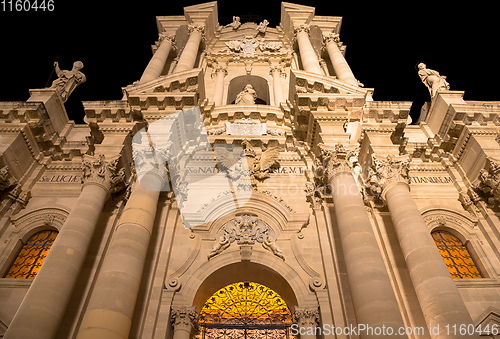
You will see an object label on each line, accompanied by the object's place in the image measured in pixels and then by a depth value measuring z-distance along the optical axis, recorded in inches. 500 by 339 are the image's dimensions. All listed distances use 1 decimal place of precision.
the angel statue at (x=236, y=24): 1060.5
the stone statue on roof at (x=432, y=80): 676.1
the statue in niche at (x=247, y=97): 742.6
